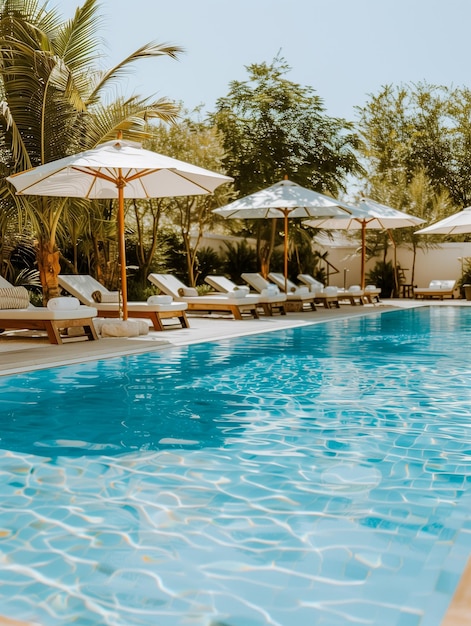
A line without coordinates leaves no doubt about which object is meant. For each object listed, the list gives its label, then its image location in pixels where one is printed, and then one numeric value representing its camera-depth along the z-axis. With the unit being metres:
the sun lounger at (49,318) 9.95
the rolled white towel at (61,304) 9.98
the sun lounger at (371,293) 21.23
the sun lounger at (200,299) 14.33
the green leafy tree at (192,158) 19.19
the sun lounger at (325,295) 19.11
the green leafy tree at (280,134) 23.27
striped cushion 10.47
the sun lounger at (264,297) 15.83
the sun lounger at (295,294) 17.53
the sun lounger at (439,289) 24.00
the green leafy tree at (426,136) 35.19
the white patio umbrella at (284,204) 15.60
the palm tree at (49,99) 12.09
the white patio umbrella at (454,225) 17.91
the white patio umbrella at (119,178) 9.80
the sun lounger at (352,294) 20.30
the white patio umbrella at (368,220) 19.30
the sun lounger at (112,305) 12.17
